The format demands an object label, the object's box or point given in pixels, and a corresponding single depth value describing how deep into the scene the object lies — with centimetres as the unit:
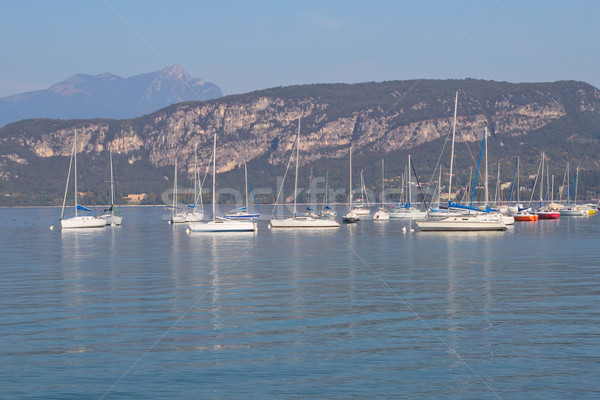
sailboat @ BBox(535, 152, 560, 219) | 13562
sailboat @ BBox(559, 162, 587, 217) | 15089
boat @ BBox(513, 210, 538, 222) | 12344
